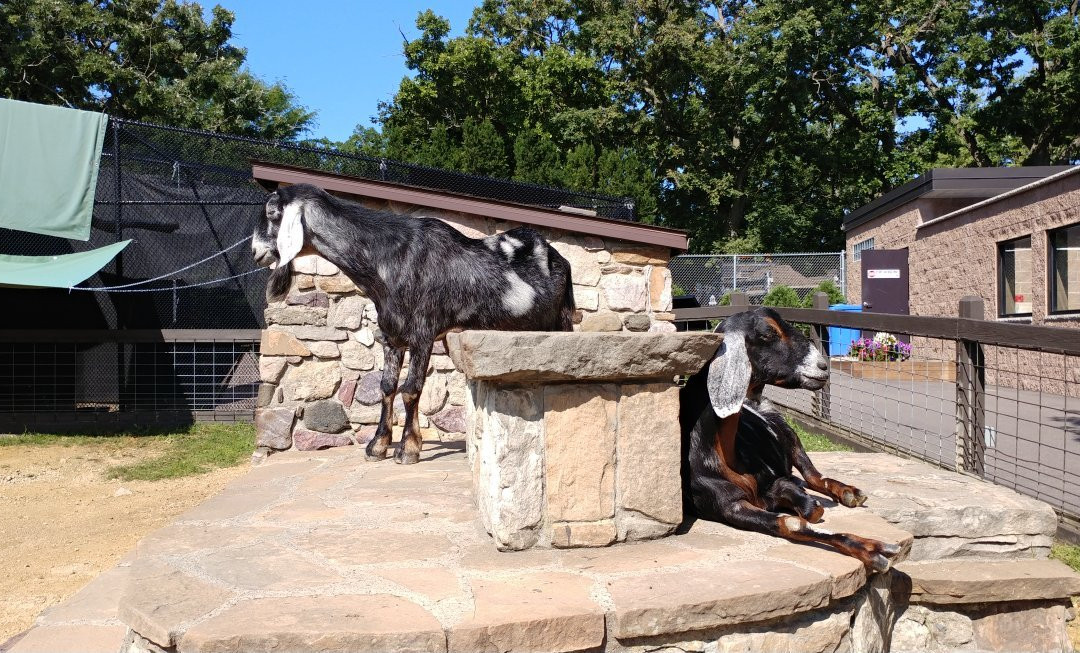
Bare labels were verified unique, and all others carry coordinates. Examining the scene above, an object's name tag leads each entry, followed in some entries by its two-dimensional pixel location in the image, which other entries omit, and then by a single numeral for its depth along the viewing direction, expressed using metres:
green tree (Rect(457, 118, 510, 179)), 24.31
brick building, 12.42
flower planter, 12.24
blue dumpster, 17.02
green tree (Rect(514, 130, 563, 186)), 24.55
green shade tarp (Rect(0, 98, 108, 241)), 10.09
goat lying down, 3.39
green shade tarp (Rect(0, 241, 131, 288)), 9.52
